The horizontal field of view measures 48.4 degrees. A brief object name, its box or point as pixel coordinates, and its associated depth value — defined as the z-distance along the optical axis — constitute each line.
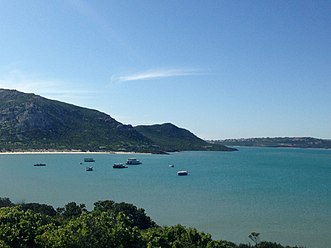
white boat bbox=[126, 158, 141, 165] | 134.91
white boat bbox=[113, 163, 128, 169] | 120.72
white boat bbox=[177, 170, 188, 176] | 103.75
